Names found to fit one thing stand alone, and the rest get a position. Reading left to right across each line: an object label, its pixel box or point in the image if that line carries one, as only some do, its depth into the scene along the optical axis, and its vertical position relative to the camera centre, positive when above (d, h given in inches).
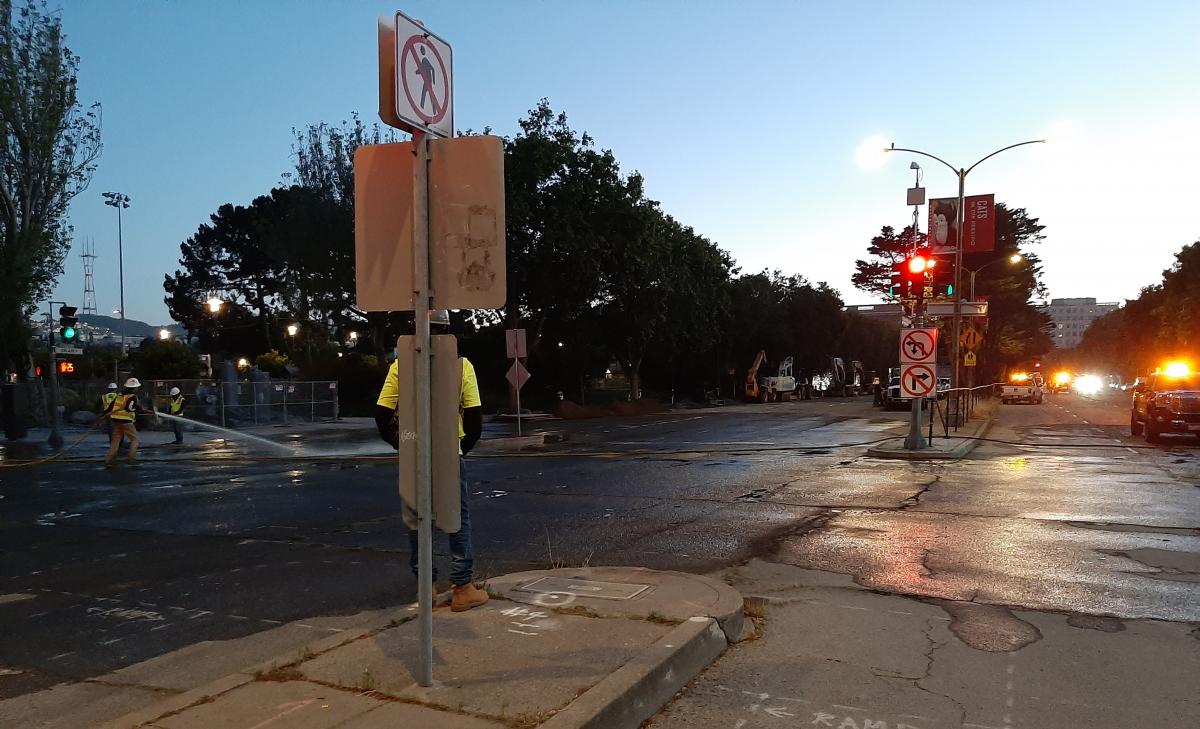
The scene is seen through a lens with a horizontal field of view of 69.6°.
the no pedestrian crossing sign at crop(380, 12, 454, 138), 160.4 +57.5
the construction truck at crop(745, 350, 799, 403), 2579.5 -49.2
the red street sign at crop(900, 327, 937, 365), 748.6 +18.6
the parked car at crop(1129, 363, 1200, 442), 802.8 -37.9
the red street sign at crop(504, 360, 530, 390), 936.3 -2.7
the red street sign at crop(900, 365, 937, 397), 736.3 -12.2
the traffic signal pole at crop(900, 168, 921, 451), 745.0 -34.0
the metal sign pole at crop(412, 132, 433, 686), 165.0 -4.3
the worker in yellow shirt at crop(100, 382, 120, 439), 711.1 -16.8
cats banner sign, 1239.5 +208.0
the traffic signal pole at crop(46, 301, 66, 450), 903.7 -49.0
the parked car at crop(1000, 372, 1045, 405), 2128.4 -63.2
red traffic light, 776.9 +93.5
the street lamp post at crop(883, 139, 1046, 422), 930.7 +165.1
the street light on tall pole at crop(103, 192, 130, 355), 2854.3 +584.1
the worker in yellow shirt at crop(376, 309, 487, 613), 221.8 -17.6
